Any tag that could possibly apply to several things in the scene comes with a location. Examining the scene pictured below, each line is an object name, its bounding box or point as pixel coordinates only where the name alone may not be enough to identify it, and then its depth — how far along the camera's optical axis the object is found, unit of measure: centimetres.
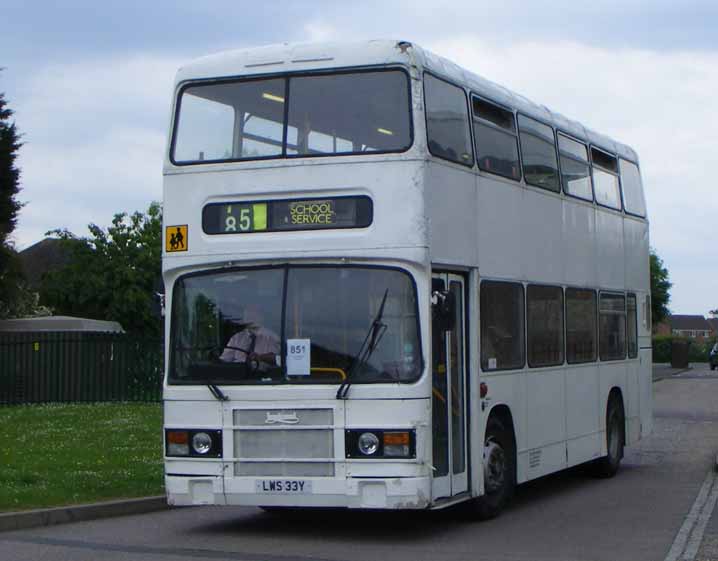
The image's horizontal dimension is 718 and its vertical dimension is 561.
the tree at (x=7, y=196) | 4720
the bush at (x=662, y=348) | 9250
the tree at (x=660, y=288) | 10066
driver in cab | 1161
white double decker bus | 1134
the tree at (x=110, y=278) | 5750
